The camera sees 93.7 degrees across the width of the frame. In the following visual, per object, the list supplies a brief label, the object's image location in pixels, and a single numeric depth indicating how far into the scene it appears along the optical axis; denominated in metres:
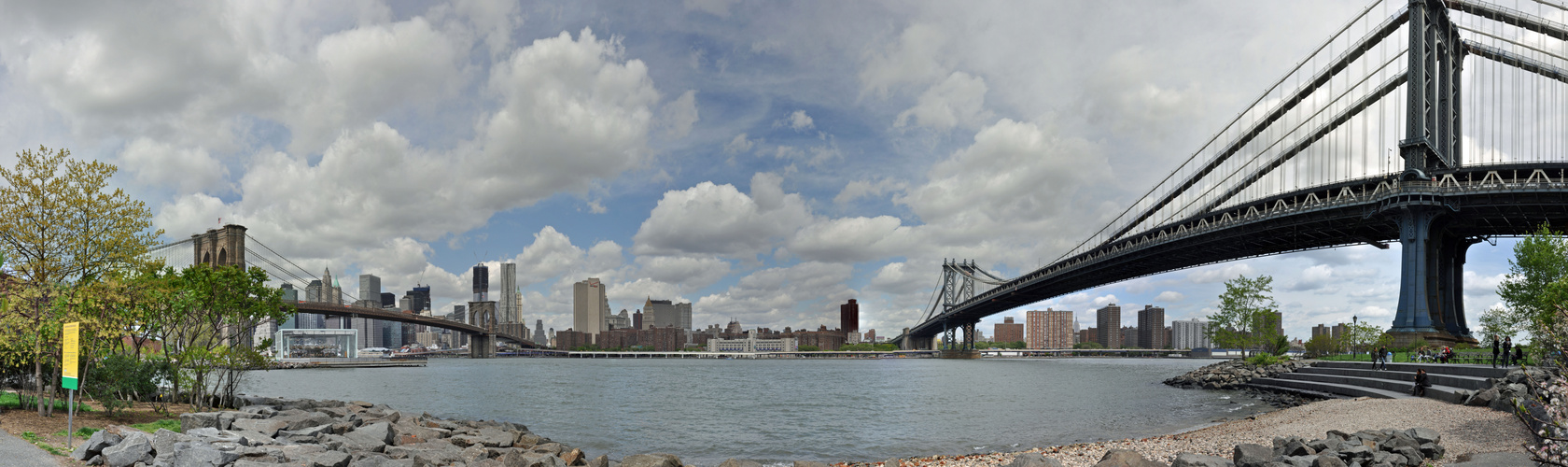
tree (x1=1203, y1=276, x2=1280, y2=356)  59.34
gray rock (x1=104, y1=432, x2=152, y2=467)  11.94
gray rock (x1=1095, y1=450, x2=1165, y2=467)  12.65
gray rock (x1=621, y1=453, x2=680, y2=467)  14.89
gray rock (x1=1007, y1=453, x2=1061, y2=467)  12.80
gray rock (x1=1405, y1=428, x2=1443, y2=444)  14.34
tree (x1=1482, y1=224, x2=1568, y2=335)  34.62
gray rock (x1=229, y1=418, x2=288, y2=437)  16.71
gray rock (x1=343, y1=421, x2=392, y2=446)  17.09
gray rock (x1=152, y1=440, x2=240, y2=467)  11.92
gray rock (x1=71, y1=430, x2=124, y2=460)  12.67
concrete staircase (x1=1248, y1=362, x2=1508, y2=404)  24.26
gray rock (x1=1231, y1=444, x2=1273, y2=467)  13.06
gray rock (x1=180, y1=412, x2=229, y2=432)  16.86
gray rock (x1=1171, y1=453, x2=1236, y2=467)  12.61
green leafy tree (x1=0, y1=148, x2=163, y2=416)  17.81
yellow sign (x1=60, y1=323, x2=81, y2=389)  13.88
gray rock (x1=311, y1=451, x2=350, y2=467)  12.95
